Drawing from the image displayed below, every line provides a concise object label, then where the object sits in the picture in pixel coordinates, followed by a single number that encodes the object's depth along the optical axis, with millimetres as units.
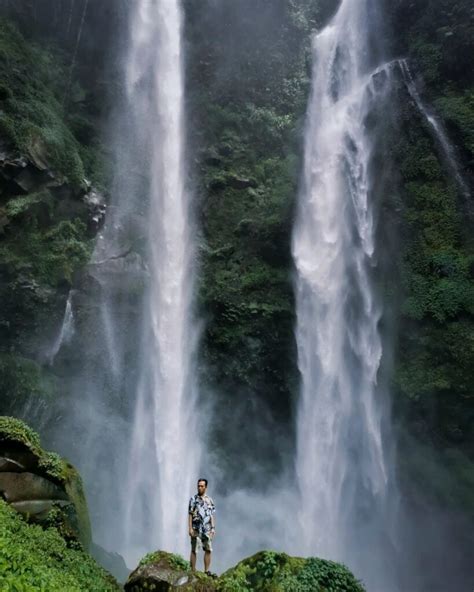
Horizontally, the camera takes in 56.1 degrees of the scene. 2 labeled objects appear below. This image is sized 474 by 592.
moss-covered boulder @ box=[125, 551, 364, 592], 5965
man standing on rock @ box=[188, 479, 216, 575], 6461
